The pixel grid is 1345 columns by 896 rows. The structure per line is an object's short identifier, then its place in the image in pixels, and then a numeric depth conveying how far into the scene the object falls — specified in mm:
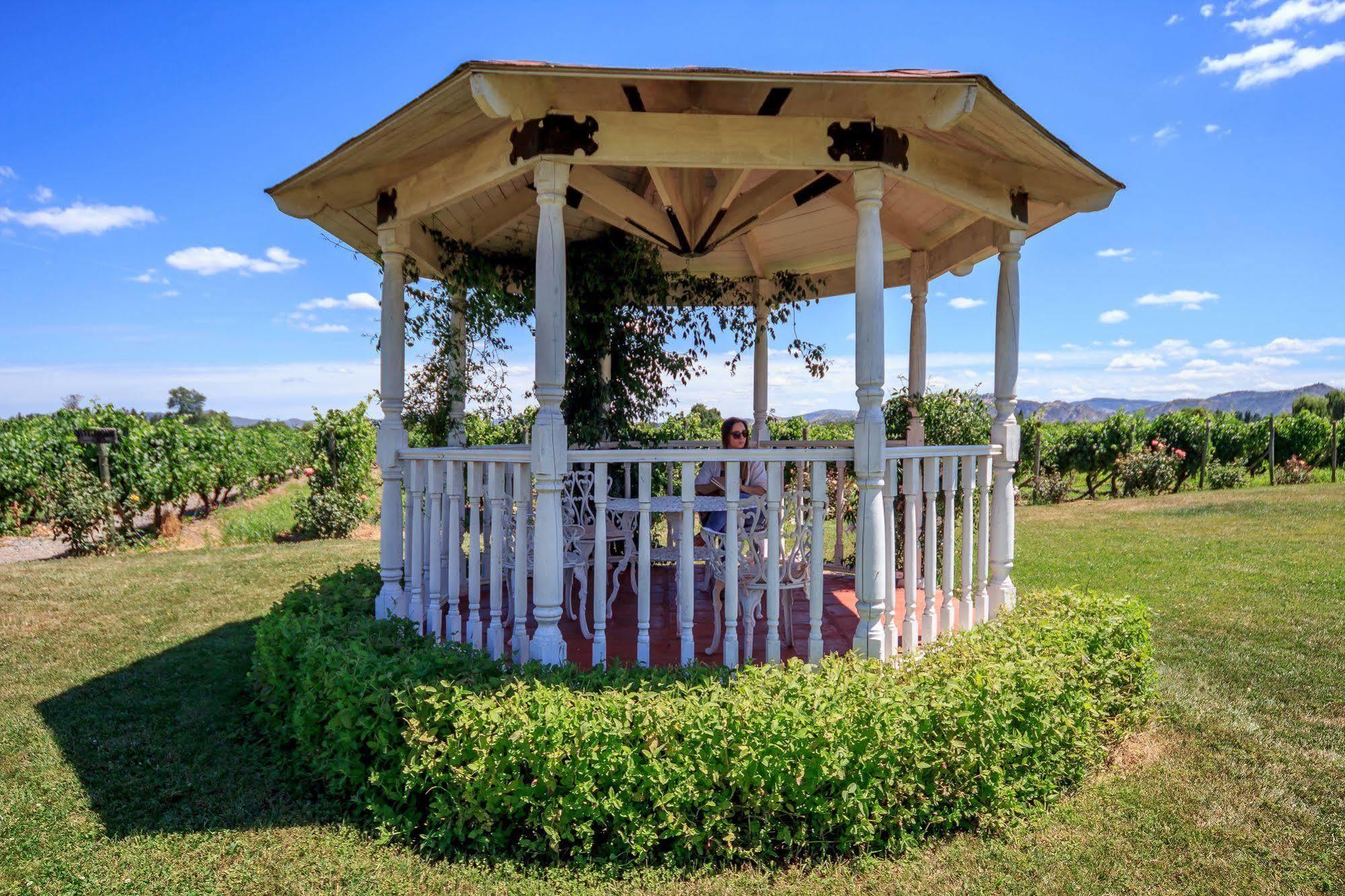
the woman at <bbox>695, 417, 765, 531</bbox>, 5578
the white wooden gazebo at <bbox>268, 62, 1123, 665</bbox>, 3703
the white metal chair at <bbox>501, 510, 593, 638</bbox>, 4785
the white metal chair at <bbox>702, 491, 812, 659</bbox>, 4254
